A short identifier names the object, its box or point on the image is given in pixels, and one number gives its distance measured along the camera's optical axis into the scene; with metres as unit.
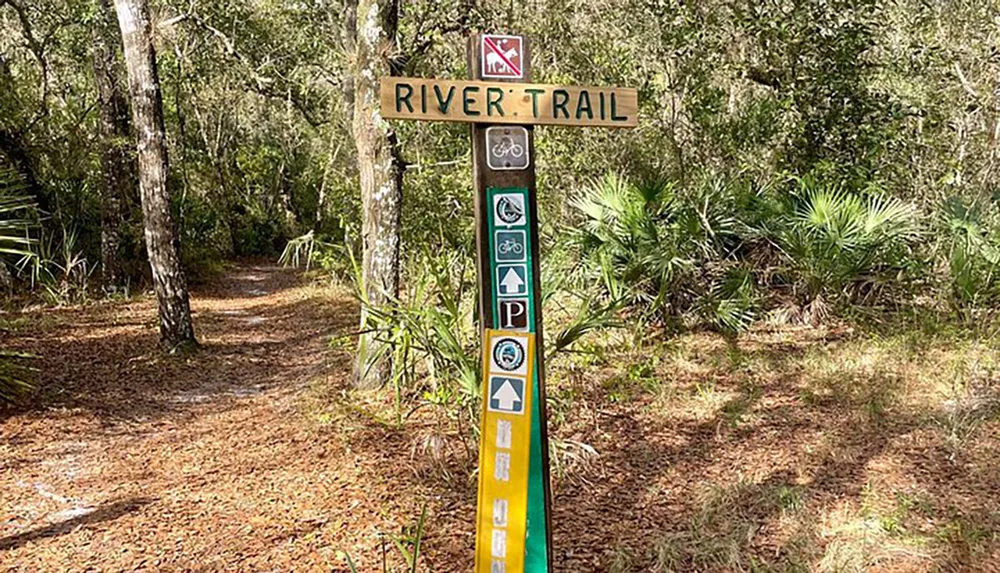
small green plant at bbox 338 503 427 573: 3.44
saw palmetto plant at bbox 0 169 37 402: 5.62
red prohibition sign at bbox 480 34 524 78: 3.05
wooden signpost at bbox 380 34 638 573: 2.99
